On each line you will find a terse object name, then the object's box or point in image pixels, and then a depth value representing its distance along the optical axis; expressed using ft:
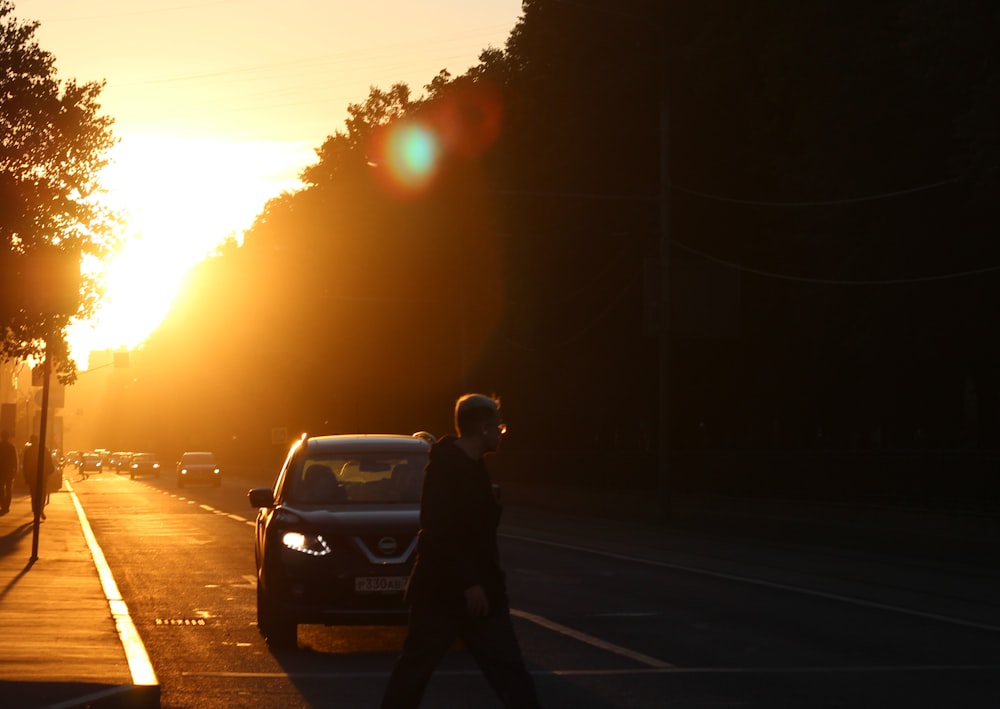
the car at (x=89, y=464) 400.26
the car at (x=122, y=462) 434.71
